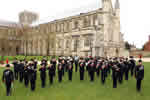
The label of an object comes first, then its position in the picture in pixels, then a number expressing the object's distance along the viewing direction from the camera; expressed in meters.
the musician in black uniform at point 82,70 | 12.02
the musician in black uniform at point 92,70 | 11.50
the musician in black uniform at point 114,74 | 9.60
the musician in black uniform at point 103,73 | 10.59
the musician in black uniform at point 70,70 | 11.91
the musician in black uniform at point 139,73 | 8.58
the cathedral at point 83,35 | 35.75
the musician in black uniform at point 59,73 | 11.54
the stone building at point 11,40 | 51.28
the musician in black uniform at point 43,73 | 9.80
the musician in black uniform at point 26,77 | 9.69
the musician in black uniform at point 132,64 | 14.22
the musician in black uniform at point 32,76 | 8.98
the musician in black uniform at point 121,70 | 10.80
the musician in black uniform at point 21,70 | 11.53
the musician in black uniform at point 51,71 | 10.37
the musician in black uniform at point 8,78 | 7.85
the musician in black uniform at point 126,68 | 11.92
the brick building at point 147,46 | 56.80
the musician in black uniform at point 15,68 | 12.26
